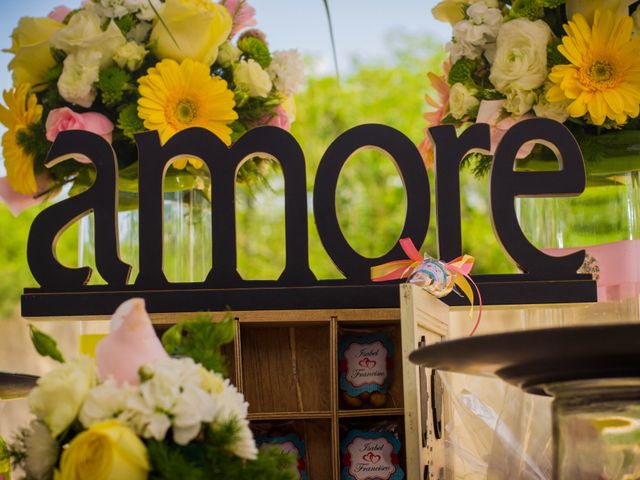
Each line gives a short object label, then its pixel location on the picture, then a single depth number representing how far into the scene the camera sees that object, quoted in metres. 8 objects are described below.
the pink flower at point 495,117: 2.08
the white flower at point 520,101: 2.05
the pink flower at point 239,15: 2.45
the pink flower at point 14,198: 2.30
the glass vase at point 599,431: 0.98
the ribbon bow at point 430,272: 1.63
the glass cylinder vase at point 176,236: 2.15
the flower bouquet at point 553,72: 1.96
